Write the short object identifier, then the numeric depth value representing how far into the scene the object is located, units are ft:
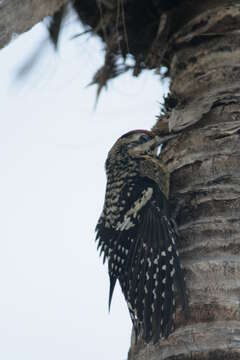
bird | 25.31
